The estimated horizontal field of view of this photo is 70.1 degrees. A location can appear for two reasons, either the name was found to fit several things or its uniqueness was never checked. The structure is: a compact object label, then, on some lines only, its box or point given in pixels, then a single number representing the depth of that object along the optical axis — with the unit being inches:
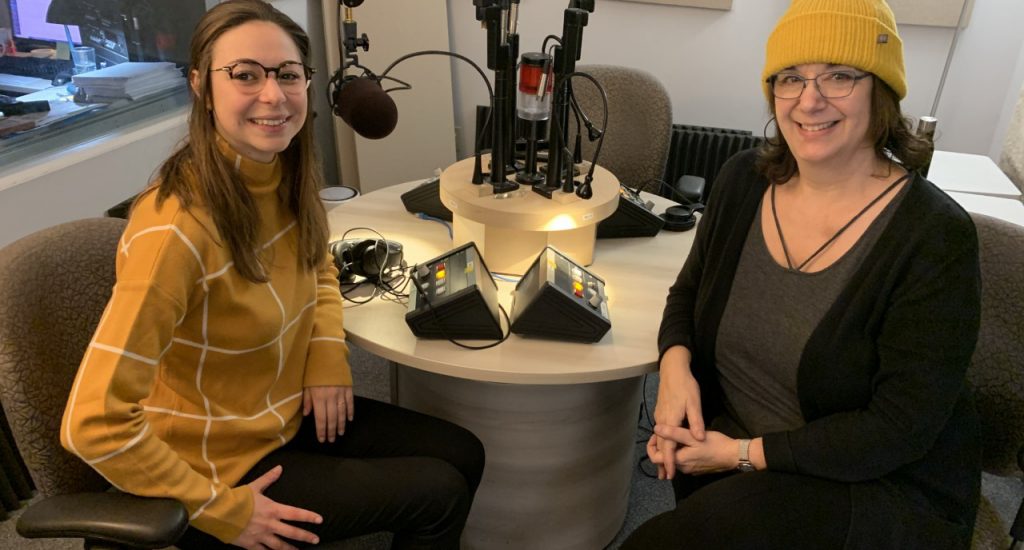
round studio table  53.6
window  75.9
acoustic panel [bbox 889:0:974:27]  110.4
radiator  121.8
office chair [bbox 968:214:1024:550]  50.4
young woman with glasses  40.3
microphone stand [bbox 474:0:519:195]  58.8
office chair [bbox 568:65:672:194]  92.1
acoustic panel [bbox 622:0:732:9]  118.3
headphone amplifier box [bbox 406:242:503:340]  52.9
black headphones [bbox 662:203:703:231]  75.2
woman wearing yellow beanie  43.7
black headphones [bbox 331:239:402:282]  63.2
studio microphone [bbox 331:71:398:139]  55.8
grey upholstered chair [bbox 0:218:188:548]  38.1
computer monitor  76.3
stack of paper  85.8
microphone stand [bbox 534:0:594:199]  59.1
